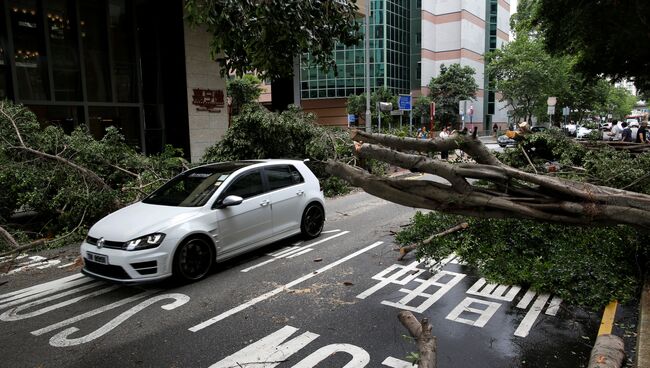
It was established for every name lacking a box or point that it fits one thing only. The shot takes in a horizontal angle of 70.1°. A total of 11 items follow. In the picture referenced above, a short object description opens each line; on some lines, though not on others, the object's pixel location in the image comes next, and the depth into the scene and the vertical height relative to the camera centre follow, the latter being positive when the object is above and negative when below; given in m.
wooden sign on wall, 16.81 +1.00
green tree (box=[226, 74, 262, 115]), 32.98 +2.42
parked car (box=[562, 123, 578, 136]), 39.27 -0.85
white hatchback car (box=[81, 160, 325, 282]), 5.77 -1.33
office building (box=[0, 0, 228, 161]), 14.30 +1.97
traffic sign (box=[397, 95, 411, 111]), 22.14 +0.95
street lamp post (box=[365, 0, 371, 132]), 21.08 +1.58
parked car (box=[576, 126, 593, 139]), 39.19 -0.91
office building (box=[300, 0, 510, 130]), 50.47 +7.90
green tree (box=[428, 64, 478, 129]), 46.03 +3.16
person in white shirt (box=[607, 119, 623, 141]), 21.02 -0.59
